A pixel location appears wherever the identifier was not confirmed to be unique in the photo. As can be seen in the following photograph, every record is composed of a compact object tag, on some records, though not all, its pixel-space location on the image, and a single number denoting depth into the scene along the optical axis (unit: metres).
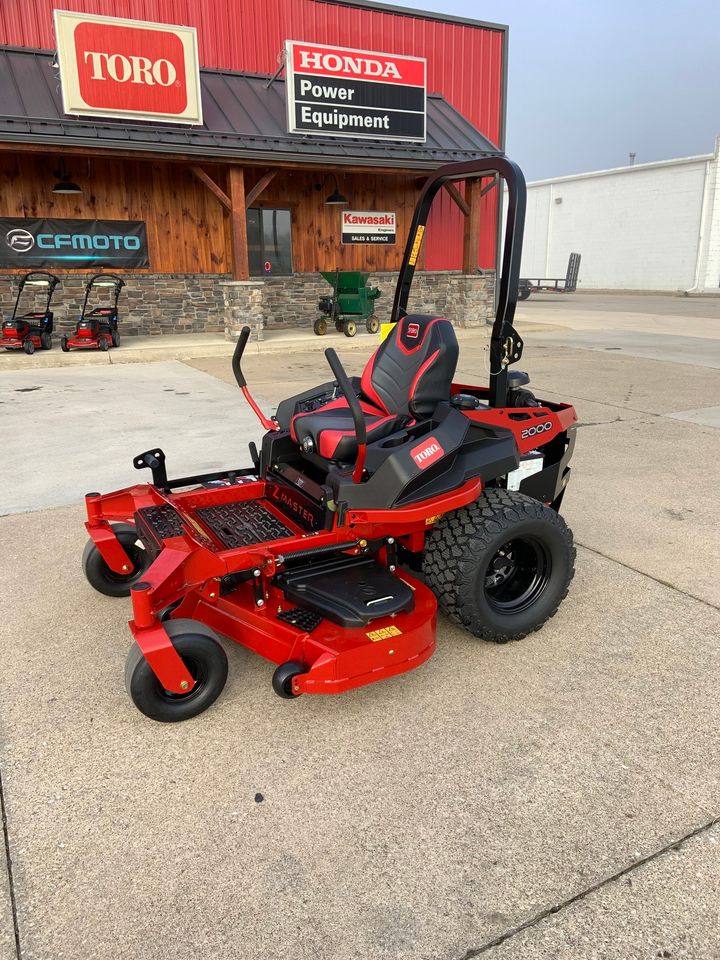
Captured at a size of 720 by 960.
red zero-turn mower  2.58
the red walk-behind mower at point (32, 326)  11.46
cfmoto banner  12.66
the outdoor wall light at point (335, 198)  14.84
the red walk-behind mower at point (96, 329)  11.81
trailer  35.34
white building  32.41
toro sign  10.91
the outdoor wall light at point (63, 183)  12.38
